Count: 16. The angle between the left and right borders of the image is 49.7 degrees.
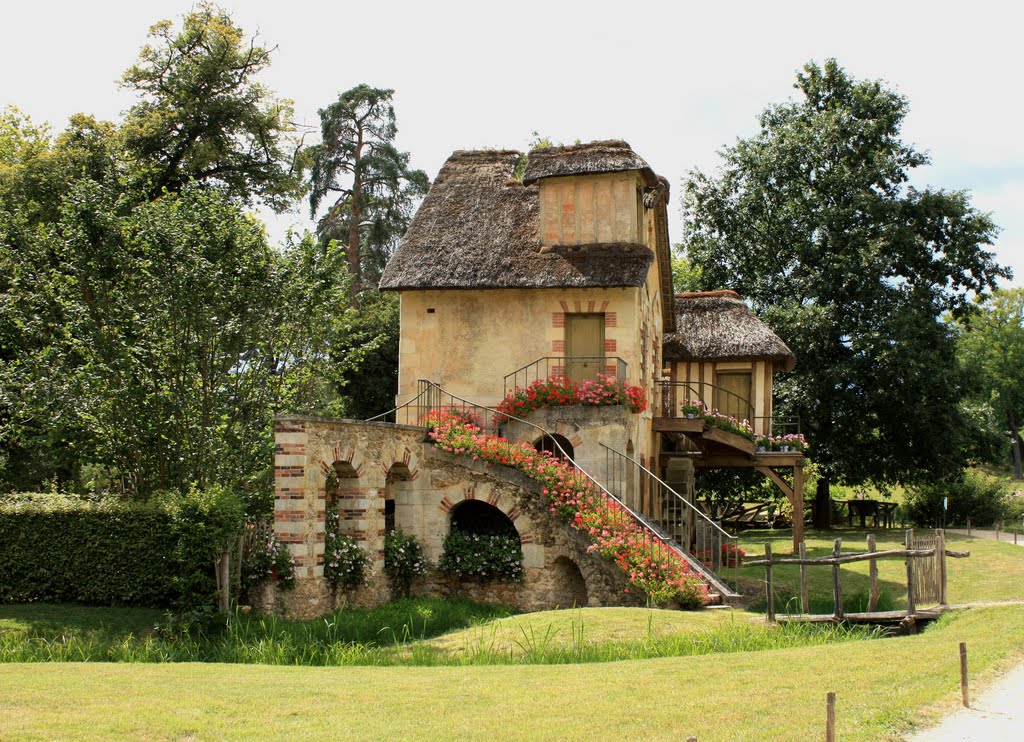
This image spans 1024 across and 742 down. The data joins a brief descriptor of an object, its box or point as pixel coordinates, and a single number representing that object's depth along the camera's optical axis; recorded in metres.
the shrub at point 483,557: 19.23
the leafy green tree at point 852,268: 34.28
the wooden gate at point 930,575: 15.42
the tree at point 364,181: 40.75
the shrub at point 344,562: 17.18
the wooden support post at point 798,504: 27.42
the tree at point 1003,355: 70.12
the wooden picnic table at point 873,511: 38.91
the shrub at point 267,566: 15.98
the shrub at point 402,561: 18.94
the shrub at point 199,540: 14.87
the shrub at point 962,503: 38.31
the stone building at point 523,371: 17.92
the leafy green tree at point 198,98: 28.58
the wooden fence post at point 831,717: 7.78
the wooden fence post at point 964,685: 9.71
